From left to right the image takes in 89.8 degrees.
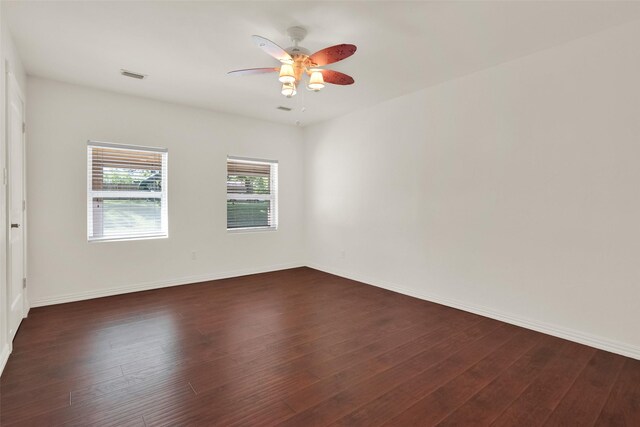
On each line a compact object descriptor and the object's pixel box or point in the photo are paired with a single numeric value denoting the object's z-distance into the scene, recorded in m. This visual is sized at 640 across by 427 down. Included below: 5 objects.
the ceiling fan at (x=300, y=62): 2.34
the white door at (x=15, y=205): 2.54
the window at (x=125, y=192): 4.01
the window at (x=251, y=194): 5.19
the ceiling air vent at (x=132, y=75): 3.43
